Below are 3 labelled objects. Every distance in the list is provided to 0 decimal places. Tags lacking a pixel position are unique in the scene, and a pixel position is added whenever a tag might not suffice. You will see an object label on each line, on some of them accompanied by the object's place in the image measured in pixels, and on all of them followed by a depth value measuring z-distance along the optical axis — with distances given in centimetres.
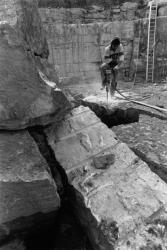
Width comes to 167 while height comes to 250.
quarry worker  575
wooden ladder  857
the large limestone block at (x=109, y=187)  164
